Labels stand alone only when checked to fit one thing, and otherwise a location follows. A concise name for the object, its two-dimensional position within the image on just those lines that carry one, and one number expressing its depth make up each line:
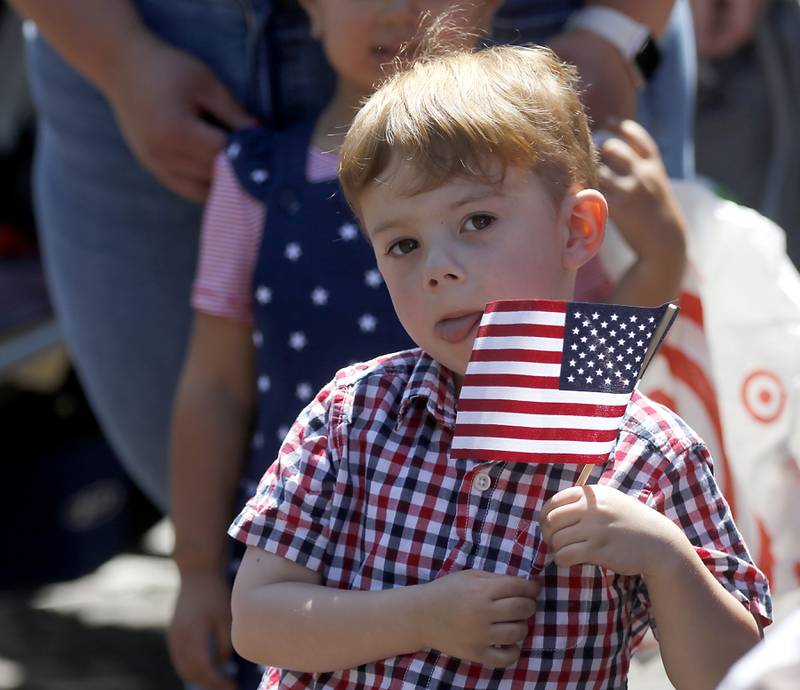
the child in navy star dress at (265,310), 4.19
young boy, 3.87
